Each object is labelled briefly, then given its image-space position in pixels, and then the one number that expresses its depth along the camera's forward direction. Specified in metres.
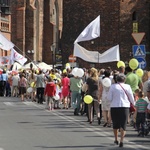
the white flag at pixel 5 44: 38.44
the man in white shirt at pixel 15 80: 40.18
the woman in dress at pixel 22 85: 35.78
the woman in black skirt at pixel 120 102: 15.22
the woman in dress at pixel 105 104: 20.34
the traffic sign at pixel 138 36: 25.37
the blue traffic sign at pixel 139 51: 26.16
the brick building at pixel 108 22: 53.56
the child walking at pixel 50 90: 28.12
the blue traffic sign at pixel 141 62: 26.24
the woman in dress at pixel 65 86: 28.71
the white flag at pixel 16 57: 42.62
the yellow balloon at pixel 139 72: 22.02
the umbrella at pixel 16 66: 52.38
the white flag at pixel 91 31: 27.53
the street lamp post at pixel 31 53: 75.81
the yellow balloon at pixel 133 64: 21.94
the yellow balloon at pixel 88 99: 20.40
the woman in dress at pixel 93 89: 21.66
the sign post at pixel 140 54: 26.17
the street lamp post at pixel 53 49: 76.96
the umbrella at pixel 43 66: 57.75
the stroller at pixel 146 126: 17.84
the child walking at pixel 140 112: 18.02
